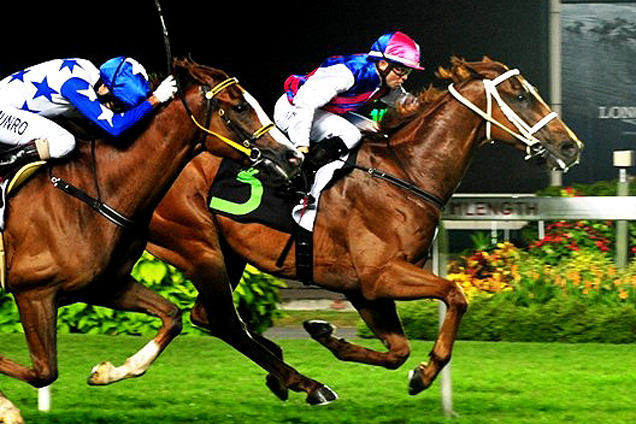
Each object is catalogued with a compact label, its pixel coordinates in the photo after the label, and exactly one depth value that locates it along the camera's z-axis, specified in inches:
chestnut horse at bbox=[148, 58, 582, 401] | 605.2
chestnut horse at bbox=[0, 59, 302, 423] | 525.5
